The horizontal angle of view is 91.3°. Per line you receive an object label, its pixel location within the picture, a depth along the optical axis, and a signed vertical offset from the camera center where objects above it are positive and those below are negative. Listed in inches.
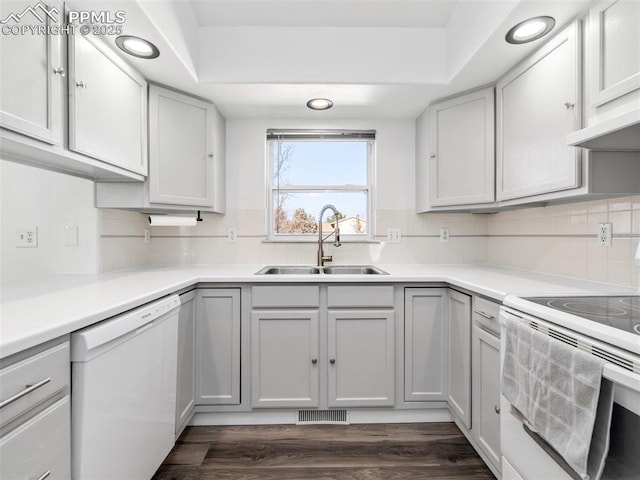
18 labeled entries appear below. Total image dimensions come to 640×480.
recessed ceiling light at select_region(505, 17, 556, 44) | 54.3 +37.9
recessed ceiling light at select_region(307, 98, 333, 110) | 85.6 +37.9
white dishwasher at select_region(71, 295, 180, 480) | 36.7 -21.9
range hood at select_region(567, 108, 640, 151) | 37.1 +14.5
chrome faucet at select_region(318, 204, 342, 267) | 94.6 -0.7
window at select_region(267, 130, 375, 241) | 102.8 +18.5
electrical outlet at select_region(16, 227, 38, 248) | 64.6 +0.2
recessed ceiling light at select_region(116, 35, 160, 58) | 59.0 +37.5
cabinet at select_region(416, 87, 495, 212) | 77.2 +23.3
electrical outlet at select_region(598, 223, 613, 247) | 59.2 +1.1
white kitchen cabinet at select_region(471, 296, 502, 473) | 55.5 -26.6
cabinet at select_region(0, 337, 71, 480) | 28.3 -17.6
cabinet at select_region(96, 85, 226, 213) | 75.0 +20.0
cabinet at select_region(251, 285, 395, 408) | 74.0 -25.7
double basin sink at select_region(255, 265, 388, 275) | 93.1 -9.3
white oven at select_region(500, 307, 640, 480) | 27.8 -18.1
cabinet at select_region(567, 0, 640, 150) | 42.1 +24.2
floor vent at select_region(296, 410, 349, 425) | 75.6 -43.2
